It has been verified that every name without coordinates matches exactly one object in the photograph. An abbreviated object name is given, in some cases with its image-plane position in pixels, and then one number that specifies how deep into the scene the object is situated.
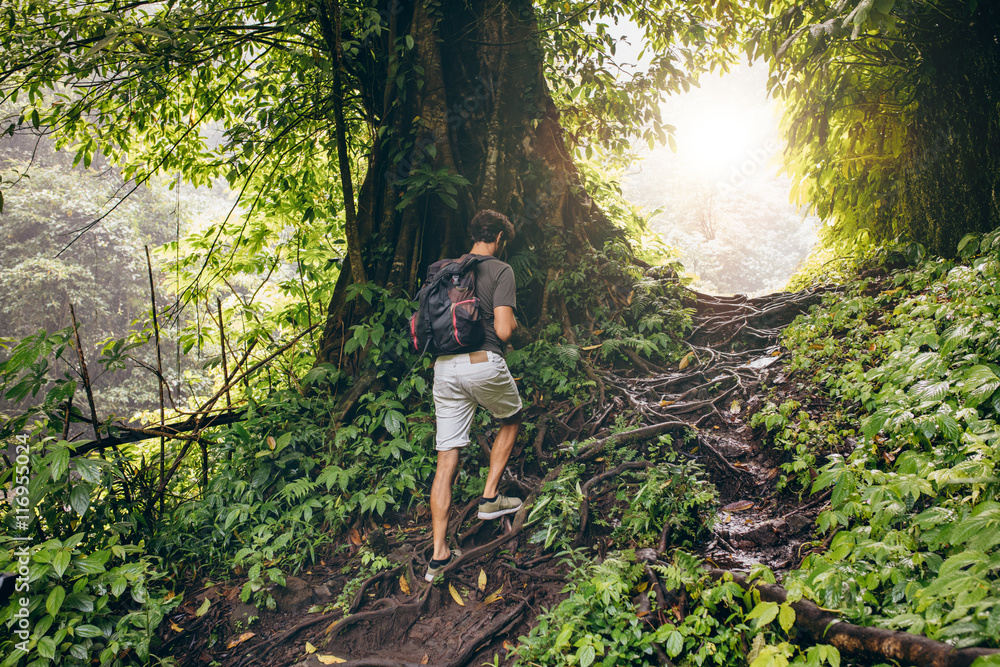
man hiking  3.28
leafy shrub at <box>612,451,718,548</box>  2.80
